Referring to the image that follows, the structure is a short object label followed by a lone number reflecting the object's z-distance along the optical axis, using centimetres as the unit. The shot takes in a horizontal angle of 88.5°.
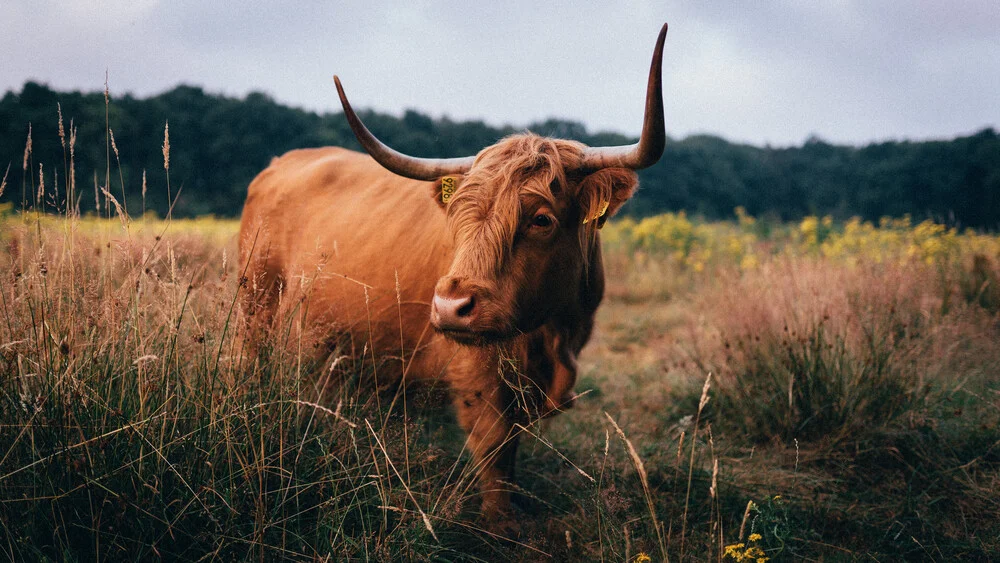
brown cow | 228
